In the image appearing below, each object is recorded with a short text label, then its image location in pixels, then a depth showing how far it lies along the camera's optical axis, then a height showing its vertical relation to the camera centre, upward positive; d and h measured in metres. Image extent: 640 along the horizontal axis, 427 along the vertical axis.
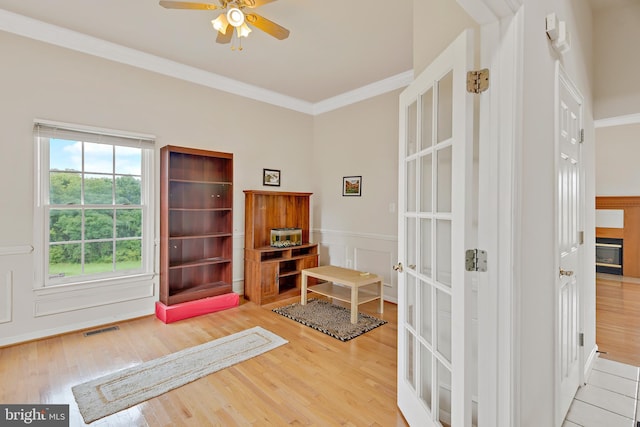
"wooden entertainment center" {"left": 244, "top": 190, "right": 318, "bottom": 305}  4.09 -0.51
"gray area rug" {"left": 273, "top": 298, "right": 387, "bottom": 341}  3.12 -1.16
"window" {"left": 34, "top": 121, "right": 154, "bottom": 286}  3.00 +0.08
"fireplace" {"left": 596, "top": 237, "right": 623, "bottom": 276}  5.62 -0.75
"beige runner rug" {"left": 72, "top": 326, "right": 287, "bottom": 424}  2.02 -1.21
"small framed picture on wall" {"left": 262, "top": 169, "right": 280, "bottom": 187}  4.62 +0.52
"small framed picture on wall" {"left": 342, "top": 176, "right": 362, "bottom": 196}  4.54 +0.40
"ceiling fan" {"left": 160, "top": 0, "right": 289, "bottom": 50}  2.22 +1.45
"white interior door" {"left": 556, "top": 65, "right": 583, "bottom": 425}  1.68 -0.13
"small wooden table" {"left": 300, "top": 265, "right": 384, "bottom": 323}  3.33 -0.86
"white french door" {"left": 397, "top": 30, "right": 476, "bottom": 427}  1.25 -0.14
